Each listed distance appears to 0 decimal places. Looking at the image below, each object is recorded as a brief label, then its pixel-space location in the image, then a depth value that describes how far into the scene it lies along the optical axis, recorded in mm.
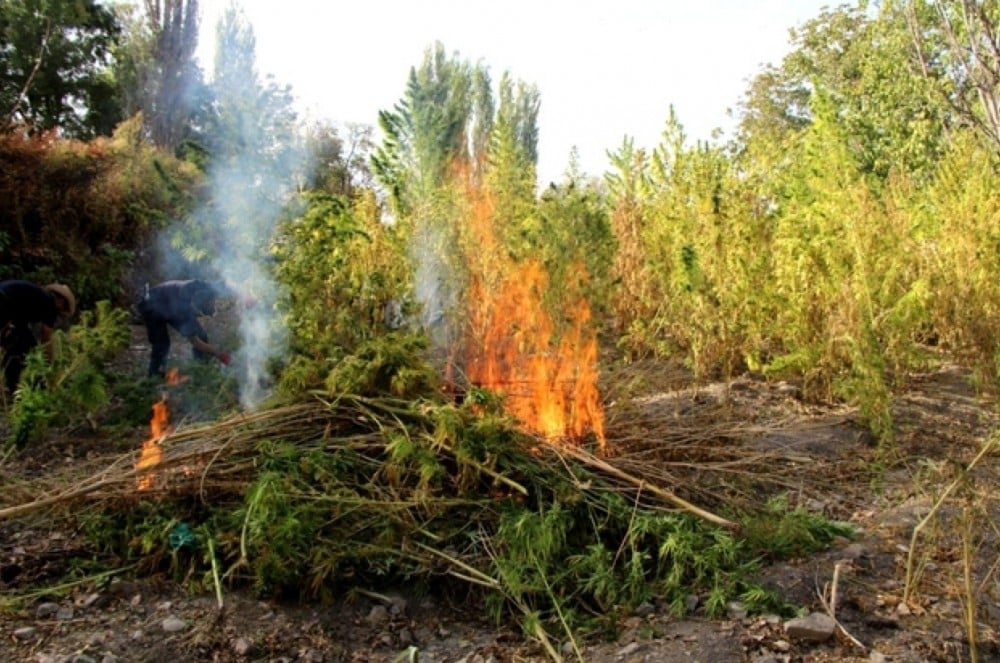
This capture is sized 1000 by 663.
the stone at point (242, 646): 2615
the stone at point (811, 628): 2547
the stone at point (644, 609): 2873
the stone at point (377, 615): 2926
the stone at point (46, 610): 2773
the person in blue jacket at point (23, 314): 6230
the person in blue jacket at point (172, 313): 6934
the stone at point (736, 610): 2717
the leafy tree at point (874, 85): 13789
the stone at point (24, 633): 2612
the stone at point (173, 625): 2687
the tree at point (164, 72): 17297
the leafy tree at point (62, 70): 17047
